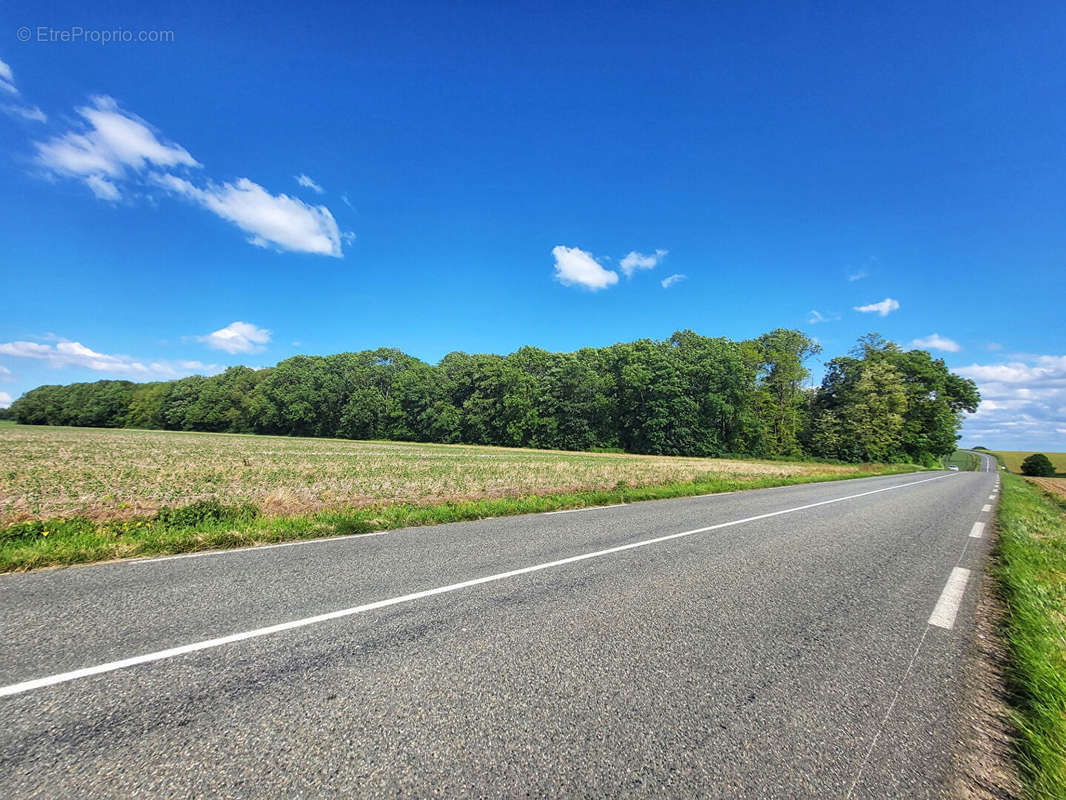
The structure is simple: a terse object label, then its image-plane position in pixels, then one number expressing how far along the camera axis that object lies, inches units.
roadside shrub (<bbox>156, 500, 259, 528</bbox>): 273.0
